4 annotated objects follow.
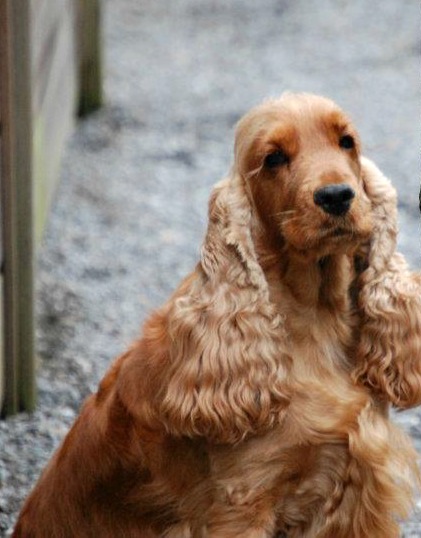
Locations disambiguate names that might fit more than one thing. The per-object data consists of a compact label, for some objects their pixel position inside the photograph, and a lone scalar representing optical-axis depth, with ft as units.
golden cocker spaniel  21.90
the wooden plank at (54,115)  41.68
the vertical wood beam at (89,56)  53.21
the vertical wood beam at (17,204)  29.17
